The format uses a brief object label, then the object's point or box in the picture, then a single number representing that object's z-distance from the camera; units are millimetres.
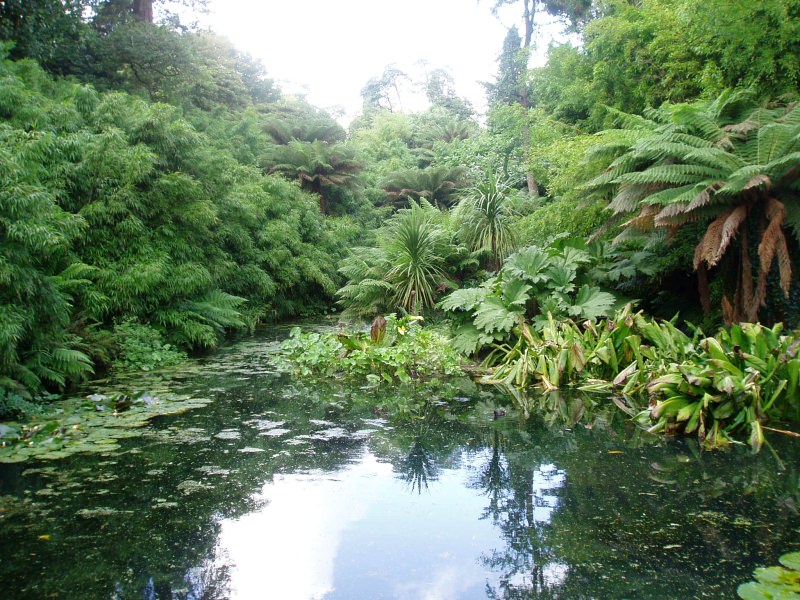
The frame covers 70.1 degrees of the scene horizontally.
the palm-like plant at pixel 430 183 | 17297
